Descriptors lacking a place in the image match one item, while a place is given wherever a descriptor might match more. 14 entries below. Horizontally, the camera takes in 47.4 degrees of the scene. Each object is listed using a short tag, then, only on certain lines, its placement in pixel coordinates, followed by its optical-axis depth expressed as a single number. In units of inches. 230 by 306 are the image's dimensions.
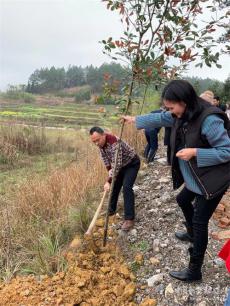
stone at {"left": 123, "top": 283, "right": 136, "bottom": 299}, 85.6
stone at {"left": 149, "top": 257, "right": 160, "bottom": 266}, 96.6
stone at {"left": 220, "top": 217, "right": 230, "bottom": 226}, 114.9
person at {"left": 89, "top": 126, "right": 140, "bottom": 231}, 110.6
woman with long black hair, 68.9
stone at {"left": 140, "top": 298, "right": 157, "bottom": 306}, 82.2
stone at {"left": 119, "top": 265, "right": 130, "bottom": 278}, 92.2
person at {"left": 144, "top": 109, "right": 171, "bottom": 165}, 190.7
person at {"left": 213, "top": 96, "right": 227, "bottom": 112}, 189.7
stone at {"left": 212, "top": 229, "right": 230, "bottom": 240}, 105.9
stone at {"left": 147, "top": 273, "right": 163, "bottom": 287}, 89.5
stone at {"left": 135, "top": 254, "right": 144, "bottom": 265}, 97.9
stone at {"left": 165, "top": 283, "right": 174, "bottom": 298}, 84.8
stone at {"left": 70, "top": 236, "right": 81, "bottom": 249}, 102.4
